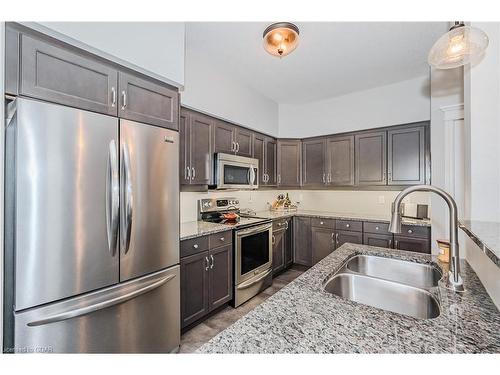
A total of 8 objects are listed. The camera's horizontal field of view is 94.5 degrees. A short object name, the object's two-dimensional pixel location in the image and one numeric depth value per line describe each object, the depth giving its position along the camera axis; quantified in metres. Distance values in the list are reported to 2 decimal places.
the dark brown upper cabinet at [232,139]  2.80
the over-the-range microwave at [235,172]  2.69
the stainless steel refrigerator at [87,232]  1.12
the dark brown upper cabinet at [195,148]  2.39
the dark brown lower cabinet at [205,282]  2.04
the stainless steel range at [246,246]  2.53
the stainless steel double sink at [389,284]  1.03
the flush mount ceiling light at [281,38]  1.95
